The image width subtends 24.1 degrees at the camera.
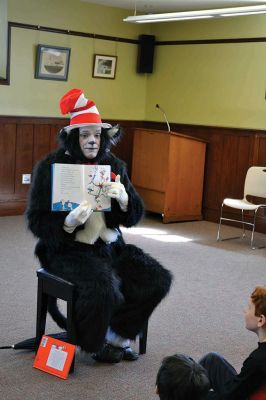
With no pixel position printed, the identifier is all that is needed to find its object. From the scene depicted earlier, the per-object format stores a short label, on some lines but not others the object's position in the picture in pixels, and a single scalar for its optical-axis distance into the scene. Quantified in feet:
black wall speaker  26.68
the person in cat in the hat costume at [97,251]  10.23
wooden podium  24.00
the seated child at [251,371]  6.88
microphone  25.37
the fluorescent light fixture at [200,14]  19.88
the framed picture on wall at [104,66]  25.58
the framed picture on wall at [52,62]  23.79
